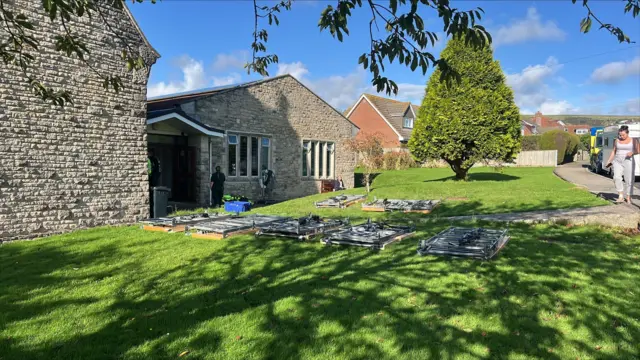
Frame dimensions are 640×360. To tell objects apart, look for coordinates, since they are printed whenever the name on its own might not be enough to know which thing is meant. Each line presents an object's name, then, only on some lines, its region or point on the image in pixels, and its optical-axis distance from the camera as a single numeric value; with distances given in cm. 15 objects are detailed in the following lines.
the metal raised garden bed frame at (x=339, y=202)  1459
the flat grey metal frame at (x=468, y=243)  668
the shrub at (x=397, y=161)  3375
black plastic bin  1301
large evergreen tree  1852
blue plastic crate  1444
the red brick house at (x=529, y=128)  7806
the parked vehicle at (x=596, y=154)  2646
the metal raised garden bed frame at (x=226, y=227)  920
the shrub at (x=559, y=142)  4109
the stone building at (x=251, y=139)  1641
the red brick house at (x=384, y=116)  4400
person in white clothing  1080
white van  2121
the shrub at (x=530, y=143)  4341
